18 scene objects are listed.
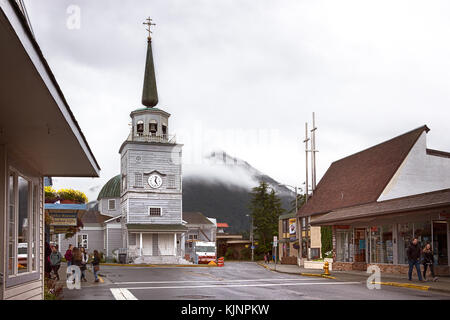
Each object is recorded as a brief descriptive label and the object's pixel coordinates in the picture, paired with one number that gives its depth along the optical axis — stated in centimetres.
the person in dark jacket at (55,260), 2508
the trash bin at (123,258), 5781
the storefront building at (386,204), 2730
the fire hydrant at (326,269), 3158
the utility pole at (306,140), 4639
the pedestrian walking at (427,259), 2402
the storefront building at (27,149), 558
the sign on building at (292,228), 5589
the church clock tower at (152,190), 5944
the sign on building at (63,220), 2202
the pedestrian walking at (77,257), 2609
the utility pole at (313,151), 4634
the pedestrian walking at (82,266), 2677
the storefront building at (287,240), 5529
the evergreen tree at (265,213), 9044
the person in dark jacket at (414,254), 2373
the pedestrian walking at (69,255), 2769
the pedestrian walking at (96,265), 2633
